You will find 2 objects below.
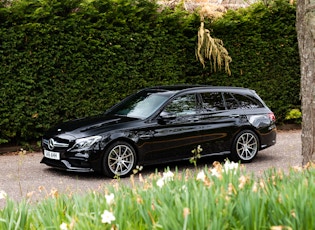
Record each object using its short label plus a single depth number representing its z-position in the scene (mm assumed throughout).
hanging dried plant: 14320
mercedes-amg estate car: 9352
